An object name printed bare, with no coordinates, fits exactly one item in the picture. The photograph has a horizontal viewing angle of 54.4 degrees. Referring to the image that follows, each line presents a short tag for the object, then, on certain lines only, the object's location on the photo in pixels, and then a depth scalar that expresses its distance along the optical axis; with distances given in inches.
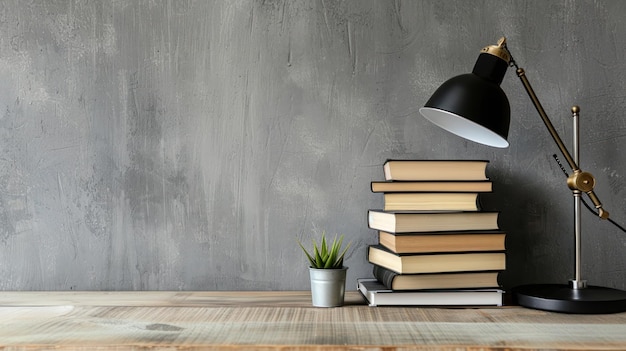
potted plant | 47.5
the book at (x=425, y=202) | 49.8
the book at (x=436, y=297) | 47.4
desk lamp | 44.6
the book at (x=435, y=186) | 49.7
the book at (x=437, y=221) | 47.6
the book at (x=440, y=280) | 47.5
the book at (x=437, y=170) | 50.2
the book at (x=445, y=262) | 47.2
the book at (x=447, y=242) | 47.3
